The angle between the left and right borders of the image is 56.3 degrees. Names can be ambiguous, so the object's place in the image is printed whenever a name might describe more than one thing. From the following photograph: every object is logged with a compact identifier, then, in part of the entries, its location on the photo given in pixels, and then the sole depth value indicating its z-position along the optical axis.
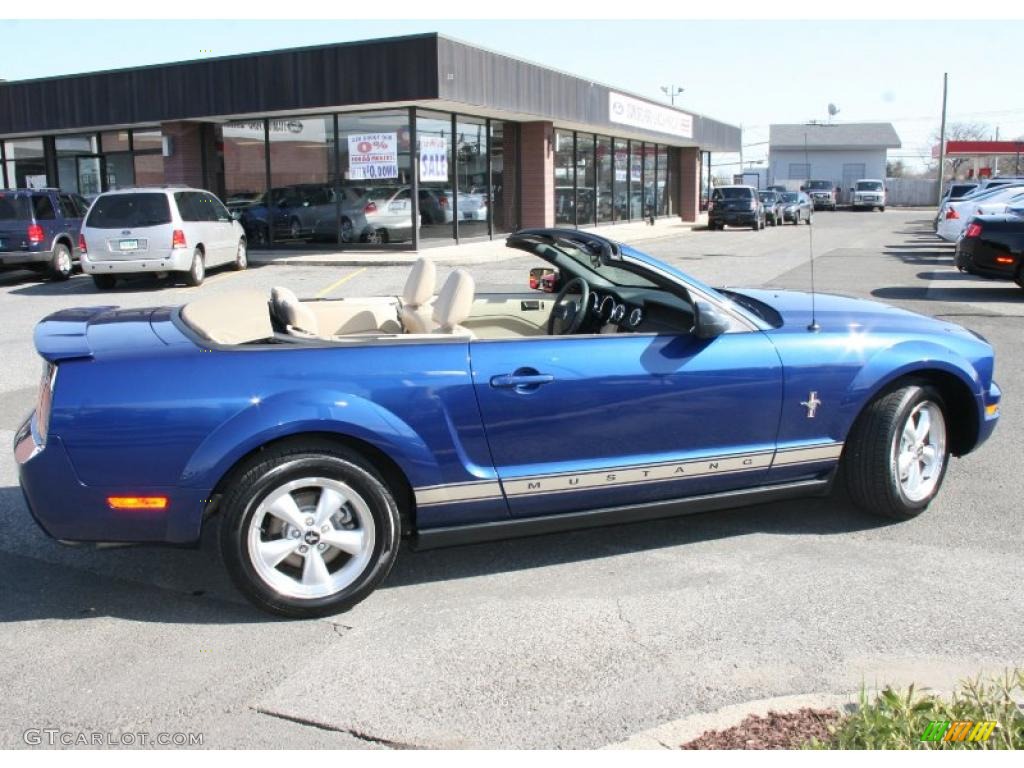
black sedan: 13.91
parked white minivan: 15.80
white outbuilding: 75.69
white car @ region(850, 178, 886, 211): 57.97
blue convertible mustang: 3.74
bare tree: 104.93
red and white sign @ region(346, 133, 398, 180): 20.94
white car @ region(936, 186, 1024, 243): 20.71
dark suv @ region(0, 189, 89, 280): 17.23
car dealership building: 19.62
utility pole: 58.69
